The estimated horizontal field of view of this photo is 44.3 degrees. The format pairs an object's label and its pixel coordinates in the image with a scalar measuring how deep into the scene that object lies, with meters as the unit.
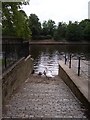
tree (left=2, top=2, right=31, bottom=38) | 5.26
